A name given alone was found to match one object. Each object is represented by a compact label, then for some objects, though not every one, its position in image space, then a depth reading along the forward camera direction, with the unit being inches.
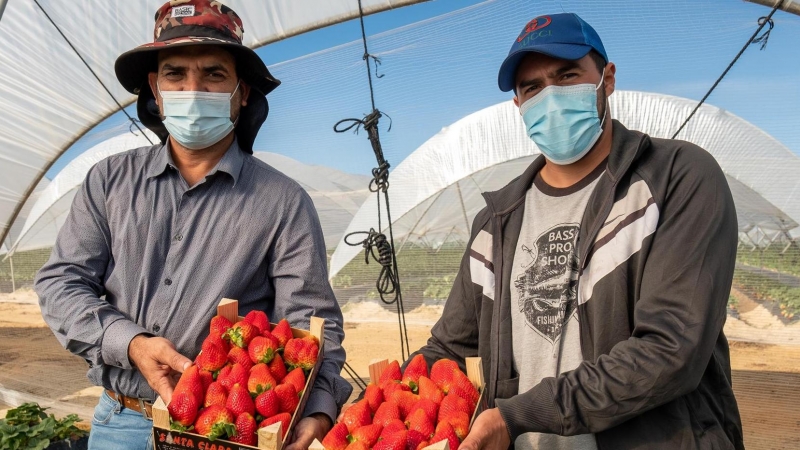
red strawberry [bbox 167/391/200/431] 68.1
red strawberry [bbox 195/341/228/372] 73.8
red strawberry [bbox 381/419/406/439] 64.6
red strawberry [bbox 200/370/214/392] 72.4
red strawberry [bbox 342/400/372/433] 67.8
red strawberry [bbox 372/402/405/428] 67.7
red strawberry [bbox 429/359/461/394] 74.8
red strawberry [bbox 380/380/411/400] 73.6
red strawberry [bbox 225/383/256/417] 68.2
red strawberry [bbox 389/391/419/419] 70.1
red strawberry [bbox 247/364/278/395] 71.4
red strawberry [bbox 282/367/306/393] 73.7
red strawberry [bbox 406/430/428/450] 63.3
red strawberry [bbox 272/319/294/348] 77.8
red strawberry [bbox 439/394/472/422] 67.6
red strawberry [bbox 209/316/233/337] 77.8
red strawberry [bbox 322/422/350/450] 65.5
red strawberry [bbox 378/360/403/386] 77.5
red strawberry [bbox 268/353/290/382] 75.1
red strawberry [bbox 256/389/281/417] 69.5
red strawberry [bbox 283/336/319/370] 76.2
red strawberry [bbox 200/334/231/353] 75.5
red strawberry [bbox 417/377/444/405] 70.9
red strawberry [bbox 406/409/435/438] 64.9
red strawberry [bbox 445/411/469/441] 65.7
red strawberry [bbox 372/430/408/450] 61.7
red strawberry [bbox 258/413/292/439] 68.2
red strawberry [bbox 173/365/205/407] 69.9
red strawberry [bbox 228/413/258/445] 67.0
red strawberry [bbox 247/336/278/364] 74.7
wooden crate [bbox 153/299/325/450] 65.0
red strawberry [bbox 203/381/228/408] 69.7
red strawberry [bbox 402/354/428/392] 76.1
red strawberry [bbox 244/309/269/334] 79.1
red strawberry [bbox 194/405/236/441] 65.9
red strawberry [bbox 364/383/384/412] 71.7
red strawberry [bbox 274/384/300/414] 71.7
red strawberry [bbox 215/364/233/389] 72.5
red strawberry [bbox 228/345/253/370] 74.4
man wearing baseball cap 68.0
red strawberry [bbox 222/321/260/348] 76.2
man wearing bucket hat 86.1
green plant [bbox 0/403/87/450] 189.3
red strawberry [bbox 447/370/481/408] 72.3
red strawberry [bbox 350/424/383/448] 64.7
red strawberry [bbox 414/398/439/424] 67.6
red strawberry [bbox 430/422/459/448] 63.2
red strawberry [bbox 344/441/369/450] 62.7
